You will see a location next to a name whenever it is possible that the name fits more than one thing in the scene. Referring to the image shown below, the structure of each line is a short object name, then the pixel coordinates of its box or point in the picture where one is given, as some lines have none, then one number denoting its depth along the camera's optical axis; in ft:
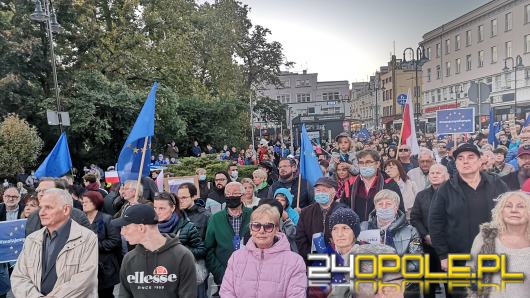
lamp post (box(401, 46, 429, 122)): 68.89
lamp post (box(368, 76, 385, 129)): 255.31
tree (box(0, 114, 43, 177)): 49.01
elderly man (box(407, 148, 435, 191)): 22.43
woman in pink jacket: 10.94
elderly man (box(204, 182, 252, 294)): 16.56
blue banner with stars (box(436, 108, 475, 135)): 36.60
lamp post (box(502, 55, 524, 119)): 92.99
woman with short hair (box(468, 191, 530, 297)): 11.02
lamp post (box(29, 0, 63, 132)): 43.42
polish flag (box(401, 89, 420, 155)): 30.66
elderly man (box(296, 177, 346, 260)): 16.35
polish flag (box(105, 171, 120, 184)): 33.57
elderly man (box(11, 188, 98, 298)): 12.43
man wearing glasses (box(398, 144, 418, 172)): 28.09
